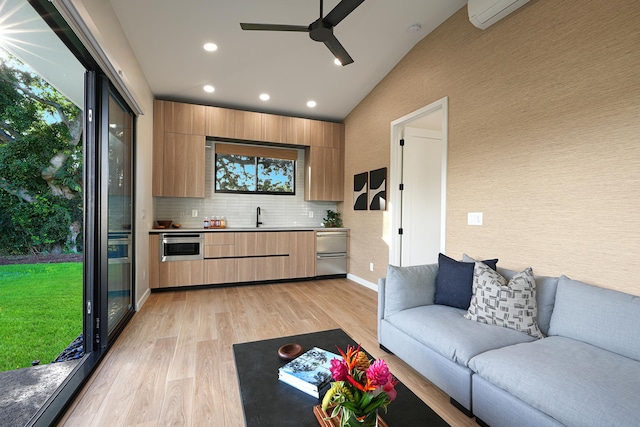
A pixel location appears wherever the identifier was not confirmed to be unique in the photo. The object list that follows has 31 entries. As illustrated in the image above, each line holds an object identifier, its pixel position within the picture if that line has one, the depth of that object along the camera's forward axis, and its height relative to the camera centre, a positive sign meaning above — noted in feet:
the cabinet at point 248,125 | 15.47 +4.55
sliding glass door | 8.17 +0.01
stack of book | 3.98 -2.40
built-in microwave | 13.53 -1.83
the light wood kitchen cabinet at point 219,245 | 14.21 -1.80
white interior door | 13.43 +0.76
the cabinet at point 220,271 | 14.25 -3.10
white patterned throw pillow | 6.17 -1.98
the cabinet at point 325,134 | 16.99 +4.60
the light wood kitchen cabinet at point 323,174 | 17.06 +2.19
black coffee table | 3.47 -2.54
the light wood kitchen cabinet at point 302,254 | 15.79 -2.42
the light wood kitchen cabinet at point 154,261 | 13.25 -2.44
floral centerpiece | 2.84 -1.83
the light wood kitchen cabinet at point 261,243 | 14.85 -1.79
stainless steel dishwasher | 16.34 -2.44
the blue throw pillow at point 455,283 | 7.48 -1.88
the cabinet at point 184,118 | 14.28 +4.54
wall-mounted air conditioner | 7.95 +5.84
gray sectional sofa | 4.00 -2.48
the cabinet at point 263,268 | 14.92 -3.10
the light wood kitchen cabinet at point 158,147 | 14.01 +2.94
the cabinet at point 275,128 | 15.98 +4.57
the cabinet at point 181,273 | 13.55 -3.11
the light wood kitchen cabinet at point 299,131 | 16.55 +4.56
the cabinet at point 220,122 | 14.94 +4.56
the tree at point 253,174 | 16.28 +2.08
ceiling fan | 7.08 +4.95
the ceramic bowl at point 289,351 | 4.84 -2.44
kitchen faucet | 16.83 -0.44
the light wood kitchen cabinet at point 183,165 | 14.30 +2.17
